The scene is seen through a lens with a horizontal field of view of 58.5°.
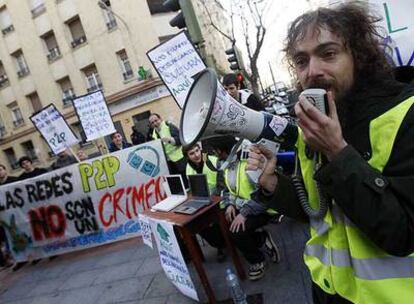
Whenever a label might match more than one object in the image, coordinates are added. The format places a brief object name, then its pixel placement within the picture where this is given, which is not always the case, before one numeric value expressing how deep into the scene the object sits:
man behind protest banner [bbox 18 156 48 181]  7.13
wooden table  3.17
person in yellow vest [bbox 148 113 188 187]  5.91
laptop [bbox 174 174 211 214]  3.47
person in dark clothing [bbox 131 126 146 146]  9.44
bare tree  20.22
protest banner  5.91
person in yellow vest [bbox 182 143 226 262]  4.01
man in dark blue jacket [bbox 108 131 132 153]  7.57
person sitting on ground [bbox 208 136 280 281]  3.48
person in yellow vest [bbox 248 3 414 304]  1.02
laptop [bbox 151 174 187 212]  3.76
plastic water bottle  2.46
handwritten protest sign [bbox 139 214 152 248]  3.80
